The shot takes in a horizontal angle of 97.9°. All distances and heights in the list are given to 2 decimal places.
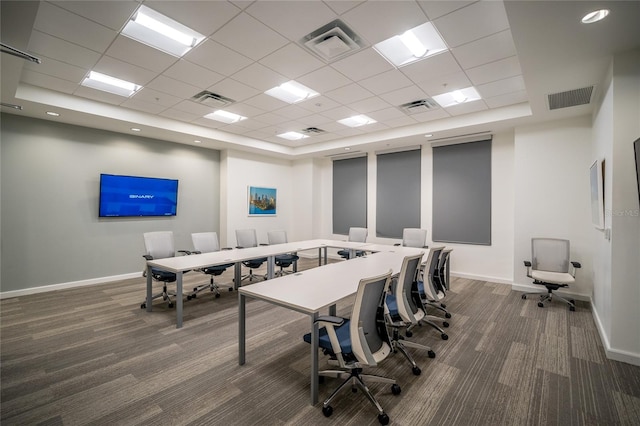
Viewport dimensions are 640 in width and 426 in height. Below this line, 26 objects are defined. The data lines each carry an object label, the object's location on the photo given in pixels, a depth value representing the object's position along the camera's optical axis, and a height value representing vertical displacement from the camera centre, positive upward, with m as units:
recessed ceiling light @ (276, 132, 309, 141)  6.39 +1.95
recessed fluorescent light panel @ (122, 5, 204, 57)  2.56 +1.83
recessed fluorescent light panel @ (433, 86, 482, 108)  4.06 +1.88
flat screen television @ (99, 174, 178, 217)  5.27 +0.43
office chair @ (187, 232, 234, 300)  4.54 -0.56
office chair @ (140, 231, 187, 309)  4.02 -0.55
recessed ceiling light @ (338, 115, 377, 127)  5.23 +1.91
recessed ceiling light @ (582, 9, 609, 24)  2.09 +1.58
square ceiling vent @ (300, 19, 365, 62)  2.65 +1.80
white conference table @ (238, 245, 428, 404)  2.06 -0.64
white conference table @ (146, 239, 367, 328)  3.37 -0.59
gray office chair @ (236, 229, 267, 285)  5.76 -0.44
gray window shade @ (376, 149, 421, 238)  6.48 +0.65
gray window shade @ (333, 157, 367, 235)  7.44 +0.69
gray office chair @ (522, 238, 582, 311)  4.07 -0.70
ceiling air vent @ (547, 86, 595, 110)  3.46 +1.62
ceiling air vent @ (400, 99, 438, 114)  4.38 +1.85
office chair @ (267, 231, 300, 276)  5.48 -0.75
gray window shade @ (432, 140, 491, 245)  5.55 +0.57
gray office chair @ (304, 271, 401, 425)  1.85 -0.85
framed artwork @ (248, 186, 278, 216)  7.43 +0.48
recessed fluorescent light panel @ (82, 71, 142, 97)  3.70 +1.85
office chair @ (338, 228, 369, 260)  6.44 -0.37
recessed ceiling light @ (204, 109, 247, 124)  5.03 +1.89
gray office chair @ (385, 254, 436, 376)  2.55 -0.86
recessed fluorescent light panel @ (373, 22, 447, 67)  2.72 +1.83
